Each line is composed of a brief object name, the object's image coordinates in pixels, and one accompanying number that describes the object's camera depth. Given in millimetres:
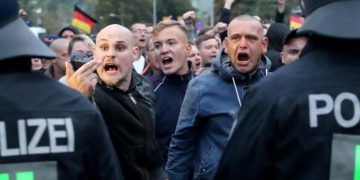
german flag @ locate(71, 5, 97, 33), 15734
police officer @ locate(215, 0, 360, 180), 3123
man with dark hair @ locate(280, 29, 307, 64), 6938
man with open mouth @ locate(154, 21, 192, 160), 7203
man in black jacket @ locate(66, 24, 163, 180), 5477
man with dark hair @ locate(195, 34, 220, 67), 9281
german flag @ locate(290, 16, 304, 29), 14944
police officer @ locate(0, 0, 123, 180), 3297
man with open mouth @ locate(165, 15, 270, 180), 5742
